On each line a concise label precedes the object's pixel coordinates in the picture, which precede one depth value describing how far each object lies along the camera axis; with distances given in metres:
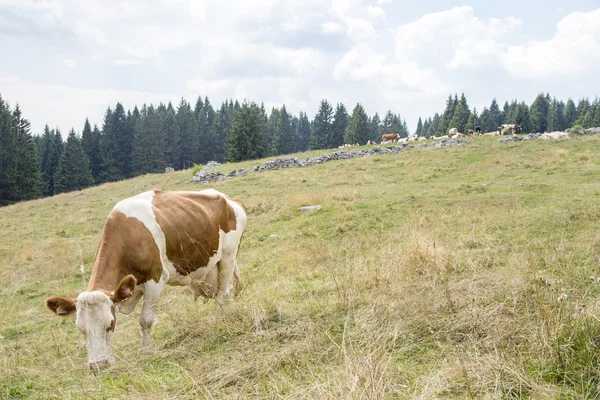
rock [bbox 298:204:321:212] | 13.18
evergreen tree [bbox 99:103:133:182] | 68.81
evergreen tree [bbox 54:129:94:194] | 61.69
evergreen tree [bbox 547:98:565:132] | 84.38
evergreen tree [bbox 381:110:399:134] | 106.98
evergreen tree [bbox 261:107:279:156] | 79.94
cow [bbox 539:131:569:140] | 29.58
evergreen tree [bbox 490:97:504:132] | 94.03
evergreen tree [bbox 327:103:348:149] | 80.88
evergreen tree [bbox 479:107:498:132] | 79.88
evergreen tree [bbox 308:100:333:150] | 81.19
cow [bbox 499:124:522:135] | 41.54
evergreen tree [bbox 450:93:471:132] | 70.62
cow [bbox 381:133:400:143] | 45.72
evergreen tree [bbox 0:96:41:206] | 50.41
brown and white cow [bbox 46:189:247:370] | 4.12
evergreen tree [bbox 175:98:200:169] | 75.69
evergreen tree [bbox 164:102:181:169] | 72.31
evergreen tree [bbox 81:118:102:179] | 69.88
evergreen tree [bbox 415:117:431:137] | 118.65
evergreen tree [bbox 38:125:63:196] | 67.52
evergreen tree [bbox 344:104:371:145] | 73.19
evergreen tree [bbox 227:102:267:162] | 56.66
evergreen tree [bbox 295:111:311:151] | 107.94
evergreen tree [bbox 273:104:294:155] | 79.62
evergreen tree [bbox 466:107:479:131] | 68.24
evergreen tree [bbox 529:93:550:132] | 82.06
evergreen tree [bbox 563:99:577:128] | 96.23
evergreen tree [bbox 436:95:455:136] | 77.16
